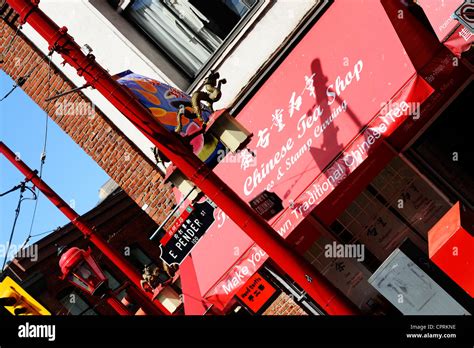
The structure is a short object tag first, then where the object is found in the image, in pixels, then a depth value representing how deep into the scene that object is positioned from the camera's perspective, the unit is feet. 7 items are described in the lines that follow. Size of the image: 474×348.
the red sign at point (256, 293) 53.36
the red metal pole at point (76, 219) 66.33
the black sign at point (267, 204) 47.88
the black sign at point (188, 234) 45.21
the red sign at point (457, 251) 38.45
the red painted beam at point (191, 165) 38.42
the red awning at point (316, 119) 44.06
